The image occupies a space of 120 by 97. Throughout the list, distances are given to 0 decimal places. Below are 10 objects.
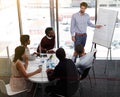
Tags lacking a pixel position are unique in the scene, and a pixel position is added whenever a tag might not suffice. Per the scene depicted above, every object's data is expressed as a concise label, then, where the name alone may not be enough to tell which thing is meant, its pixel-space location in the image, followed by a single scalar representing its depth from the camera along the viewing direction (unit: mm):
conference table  3092
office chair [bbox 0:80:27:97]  3020
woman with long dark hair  3098
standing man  4582
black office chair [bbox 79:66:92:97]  3326
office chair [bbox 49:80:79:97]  3092
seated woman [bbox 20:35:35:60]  3573
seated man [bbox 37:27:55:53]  4031
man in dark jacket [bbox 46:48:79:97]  2961
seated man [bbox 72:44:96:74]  3342
